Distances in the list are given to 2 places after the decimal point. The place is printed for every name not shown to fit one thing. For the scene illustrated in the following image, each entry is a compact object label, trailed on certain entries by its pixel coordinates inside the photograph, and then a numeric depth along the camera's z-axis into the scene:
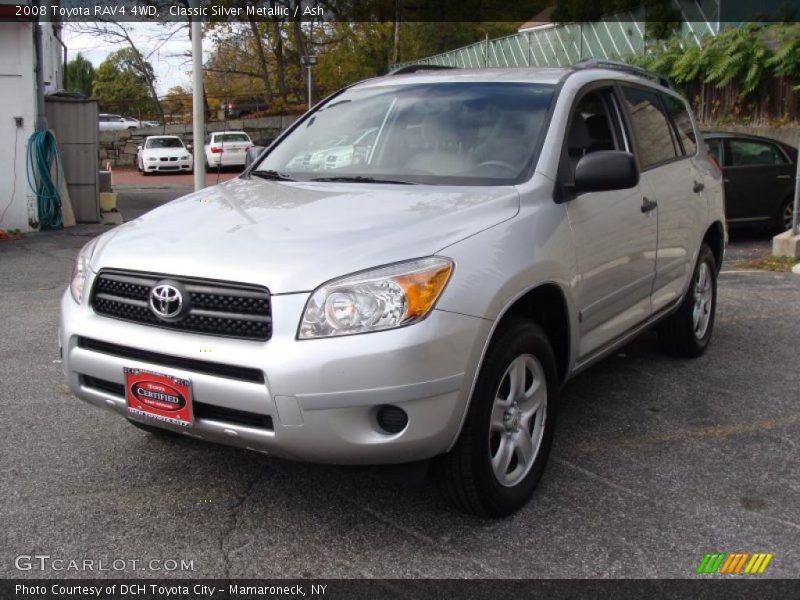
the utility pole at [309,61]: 27.92
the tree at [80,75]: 67.19
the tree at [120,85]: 47.91
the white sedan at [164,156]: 31.83
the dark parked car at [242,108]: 41.31
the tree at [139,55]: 37.17
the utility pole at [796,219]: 10.37
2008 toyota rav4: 2.97
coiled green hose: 12.89
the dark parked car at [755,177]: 11.93
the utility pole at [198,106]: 10.88
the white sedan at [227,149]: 30.80
